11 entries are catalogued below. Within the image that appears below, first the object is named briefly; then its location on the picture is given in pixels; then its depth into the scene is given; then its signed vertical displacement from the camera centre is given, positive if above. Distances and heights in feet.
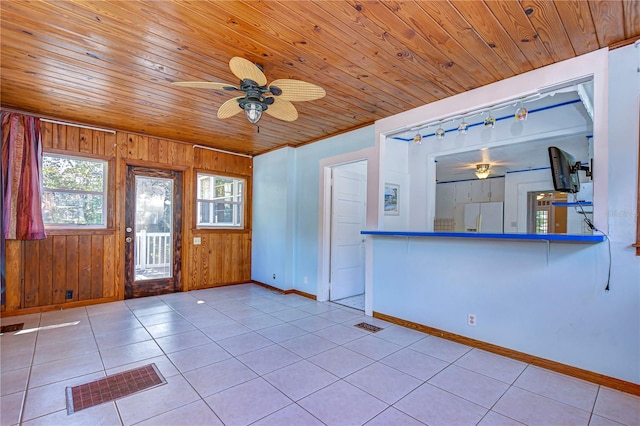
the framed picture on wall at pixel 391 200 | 15.83 +0.63
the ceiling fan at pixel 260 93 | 7.13 +3.08
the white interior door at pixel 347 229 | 15.79 -0.96
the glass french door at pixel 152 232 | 15.52 -1.25
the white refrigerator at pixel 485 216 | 20.32 -0.20
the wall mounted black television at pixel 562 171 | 7.93 +1.16
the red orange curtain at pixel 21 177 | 11.90 +1.17
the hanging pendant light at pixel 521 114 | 9.16 +3.03
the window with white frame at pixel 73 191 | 13.43 +0.73
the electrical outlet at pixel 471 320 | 9.86 -3.50
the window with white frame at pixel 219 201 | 18.07 +0.48
